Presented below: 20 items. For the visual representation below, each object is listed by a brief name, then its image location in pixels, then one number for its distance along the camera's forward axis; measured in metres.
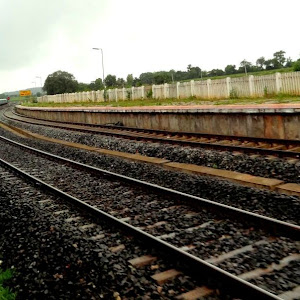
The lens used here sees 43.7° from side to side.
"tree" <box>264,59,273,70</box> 77.23
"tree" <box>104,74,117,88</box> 87.31
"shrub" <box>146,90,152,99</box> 32.85
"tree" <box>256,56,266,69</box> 91.22
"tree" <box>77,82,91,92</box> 94.21
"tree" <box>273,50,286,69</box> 73.25
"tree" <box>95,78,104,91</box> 87.84
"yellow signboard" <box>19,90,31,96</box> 100.25
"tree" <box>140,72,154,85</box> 117.62
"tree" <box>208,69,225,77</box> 83.25
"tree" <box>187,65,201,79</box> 96.44
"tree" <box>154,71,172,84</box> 65.48
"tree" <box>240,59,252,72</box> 79.47
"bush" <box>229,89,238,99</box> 22.91
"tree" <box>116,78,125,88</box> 87.86
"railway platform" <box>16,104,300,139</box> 11.35
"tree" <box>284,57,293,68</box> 70.25
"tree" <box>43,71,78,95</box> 87.88
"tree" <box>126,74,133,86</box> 109.57
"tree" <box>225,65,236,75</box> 83.35
